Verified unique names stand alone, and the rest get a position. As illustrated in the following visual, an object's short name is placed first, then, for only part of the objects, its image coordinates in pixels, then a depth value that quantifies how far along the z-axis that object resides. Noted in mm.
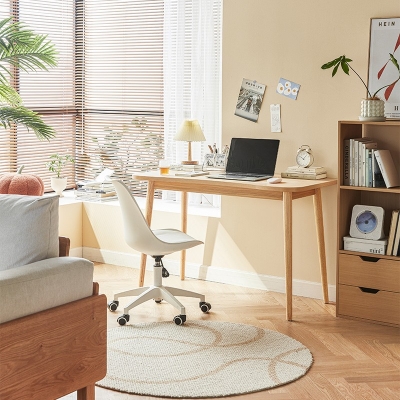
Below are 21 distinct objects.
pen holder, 5043
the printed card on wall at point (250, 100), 4980
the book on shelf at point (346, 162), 4414
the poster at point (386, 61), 4422
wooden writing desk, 4340
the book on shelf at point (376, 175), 4324
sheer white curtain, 5441
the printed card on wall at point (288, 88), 4828
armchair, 2518
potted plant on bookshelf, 4281
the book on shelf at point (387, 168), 4285
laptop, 4723
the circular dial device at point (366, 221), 4426
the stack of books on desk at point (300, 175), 4613
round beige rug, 3367
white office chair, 4254
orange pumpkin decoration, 4875
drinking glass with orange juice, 4879
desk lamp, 4953
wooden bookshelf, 4297
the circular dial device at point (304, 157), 4684
